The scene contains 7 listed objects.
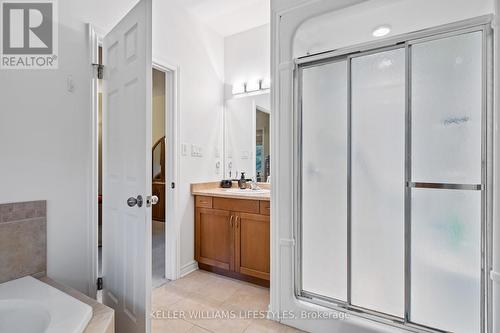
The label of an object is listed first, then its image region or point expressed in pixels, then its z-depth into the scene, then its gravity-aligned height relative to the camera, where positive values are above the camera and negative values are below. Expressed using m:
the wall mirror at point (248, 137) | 3.07 +0.33
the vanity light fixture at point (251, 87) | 3.00 +0.90
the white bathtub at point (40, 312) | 1.12 -0.64
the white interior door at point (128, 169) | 1.45 -0.02
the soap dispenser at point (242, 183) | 3.13 -0.20
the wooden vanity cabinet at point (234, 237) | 2.49 -0.71
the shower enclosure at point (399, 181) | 1.49 -0.10
